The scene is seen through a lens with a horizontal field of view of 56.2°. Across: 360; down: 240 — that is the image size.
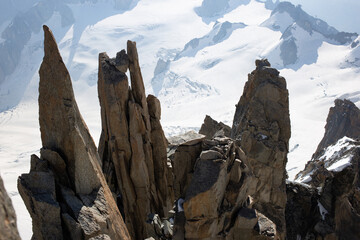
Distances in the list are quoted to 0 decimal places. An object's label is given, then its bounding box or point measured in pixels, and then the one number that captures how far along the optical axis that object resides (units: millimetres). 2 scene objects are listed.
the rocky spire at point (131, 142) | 21141
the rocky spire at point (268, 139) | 26375
